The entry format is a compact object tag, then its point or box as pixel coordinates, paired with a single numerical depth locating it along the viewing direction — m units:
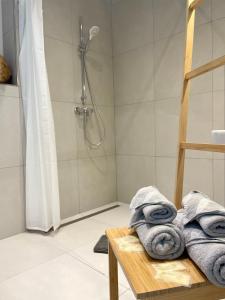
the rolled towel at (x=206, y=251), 0.58
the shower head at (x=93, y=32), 1.97
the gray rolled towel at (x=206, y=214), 0.67
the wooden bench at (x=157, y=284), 0.59
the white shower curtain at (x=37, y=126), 1.65
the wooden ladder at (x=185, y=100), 1.13
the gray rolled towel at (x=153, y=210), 0.76
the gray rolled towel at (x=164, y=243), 0.69
